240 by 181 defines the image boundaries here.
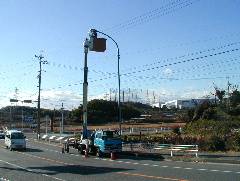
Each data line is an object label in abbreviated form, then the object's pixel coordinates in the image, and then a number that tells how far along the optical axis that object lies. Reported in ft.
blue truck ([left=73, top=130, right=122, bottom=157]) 71.73
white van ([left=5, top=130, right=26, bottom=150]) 94.67
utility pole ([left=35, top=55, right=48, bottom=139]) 150.86
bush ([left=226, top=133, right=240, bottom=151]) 72.00
